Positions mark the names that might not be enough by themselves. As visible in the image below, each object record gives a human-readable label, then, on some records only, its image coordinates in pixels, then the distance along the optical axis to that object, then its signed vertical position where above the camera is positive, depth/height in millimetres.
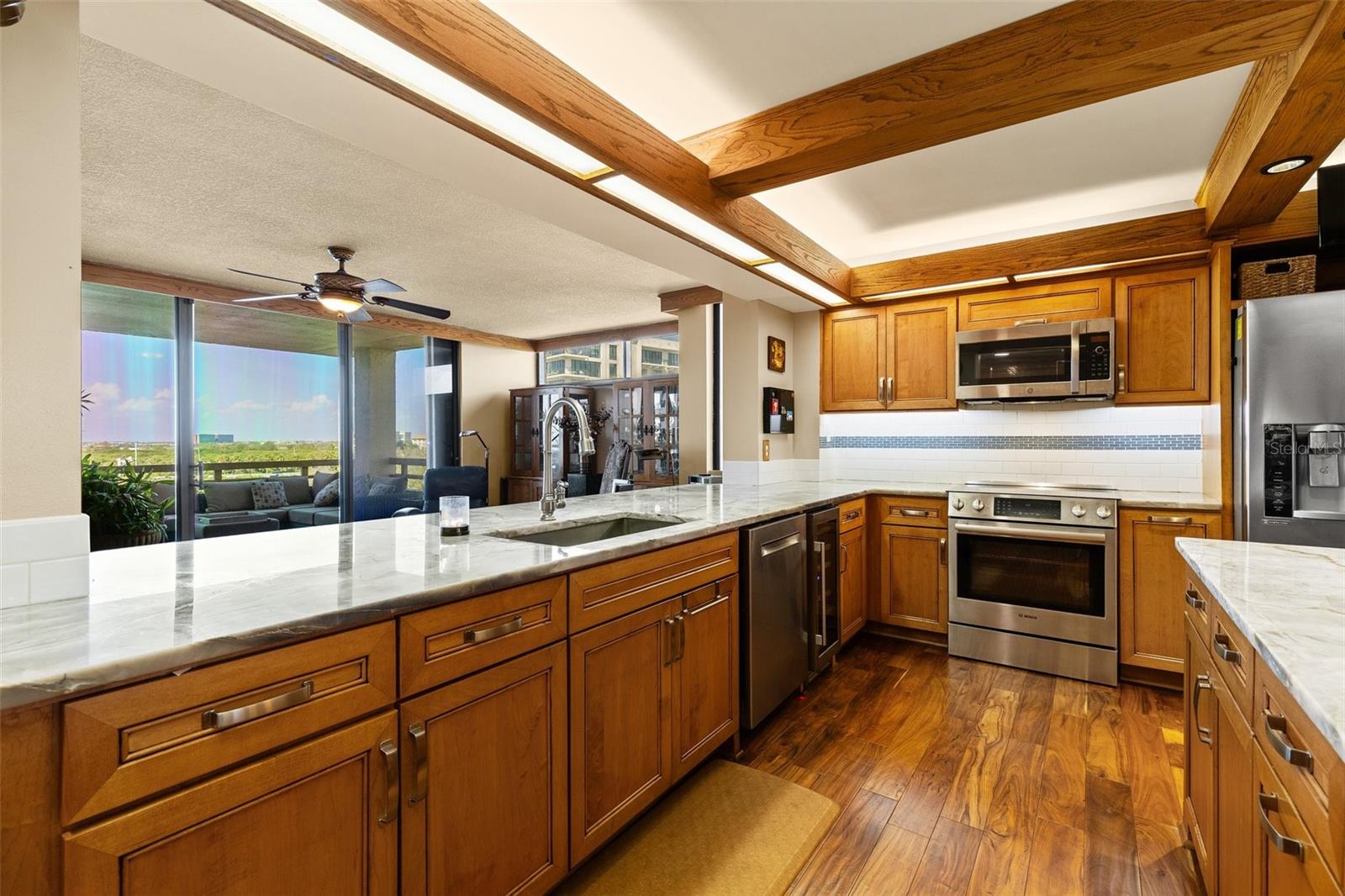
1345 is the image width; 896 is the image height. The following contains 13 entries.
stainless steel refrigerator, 2521 +97
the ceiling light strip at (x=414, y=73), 1305 +954
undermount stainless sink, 2311 -352
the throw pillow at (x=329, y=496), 6051 -504
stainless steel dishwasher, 2459 -758
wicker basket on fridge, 2729 +783
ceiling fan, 3830 +1009
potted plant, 4039 -426
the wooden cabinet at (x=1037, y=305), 3475 +857
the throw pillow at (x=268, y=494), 5617 -456
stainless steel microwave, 3369 +487
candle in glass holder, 1940 -233
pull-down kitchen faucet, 2250 -12
